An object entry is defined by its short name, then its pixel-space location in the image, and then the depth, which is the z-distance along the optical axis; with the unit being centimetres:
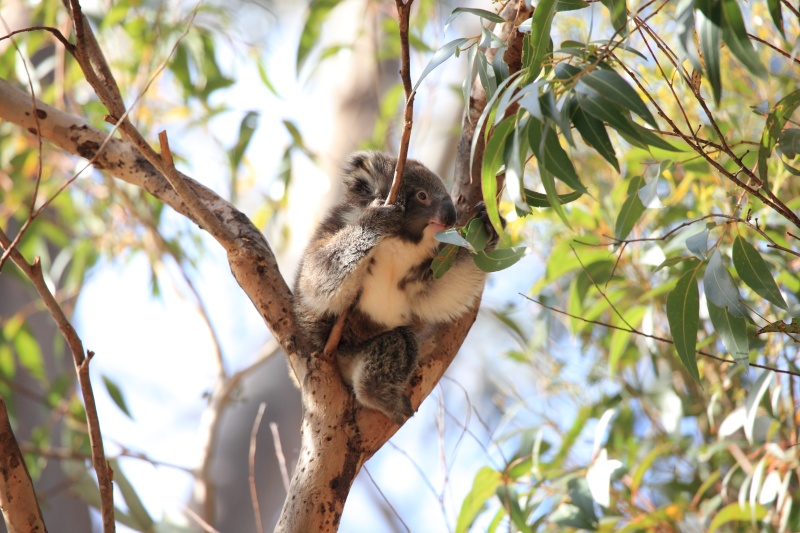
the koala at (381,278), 1106
